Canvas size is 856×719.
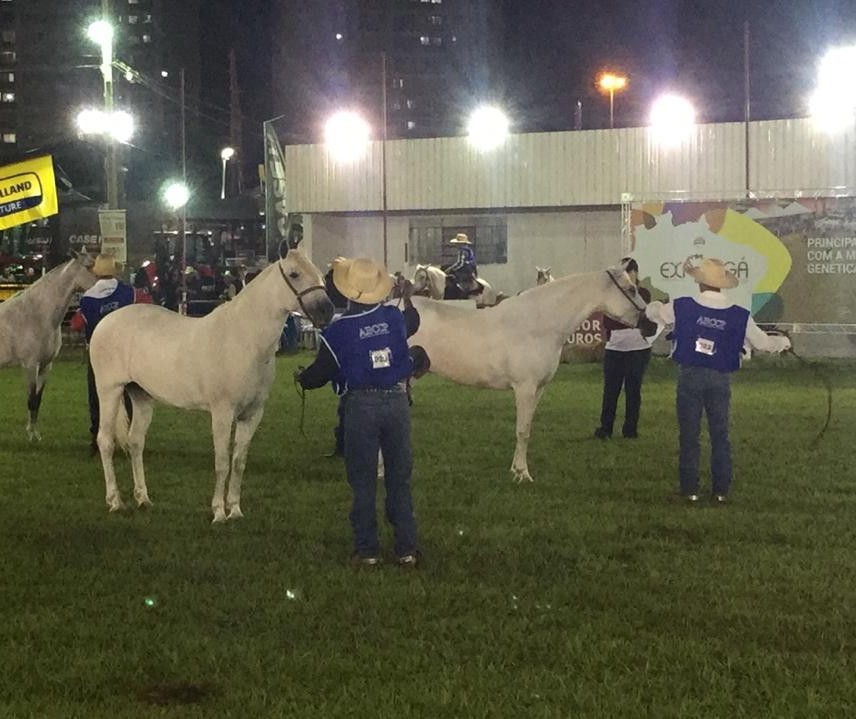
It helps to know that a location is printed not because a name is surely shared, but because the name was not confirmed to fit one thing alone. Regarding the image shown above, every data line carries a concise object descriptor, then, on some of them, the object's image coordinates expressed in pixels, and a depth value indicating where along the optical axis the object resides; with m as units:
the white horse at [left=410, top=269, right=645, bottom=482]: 11.25
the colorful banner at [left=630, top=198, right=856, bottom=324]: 22.20
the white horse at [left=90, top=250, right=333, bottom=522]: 8.87
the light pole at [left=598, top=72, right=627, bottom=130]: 36.47
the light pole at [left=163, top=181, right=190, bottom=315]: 30.59
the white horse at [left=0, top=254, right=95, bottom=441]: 14.27
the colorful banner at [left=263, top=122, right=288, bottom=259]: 29.77
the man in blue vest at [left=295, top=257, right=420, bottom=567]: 7.50
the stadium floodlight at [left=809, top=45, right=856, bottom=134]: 27.39
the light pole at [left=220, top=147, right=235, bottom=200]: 48.28
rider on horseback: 23.22
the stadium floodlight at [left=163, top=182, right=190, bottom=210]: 40.40
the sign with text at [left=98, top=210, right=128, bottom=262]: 23.27
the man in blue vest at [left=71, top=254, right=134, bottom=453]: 12.41
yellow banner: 25.03
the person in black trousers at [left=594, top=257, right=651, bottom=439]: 14.09
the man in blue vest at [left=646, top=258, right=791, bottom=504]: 9.84
